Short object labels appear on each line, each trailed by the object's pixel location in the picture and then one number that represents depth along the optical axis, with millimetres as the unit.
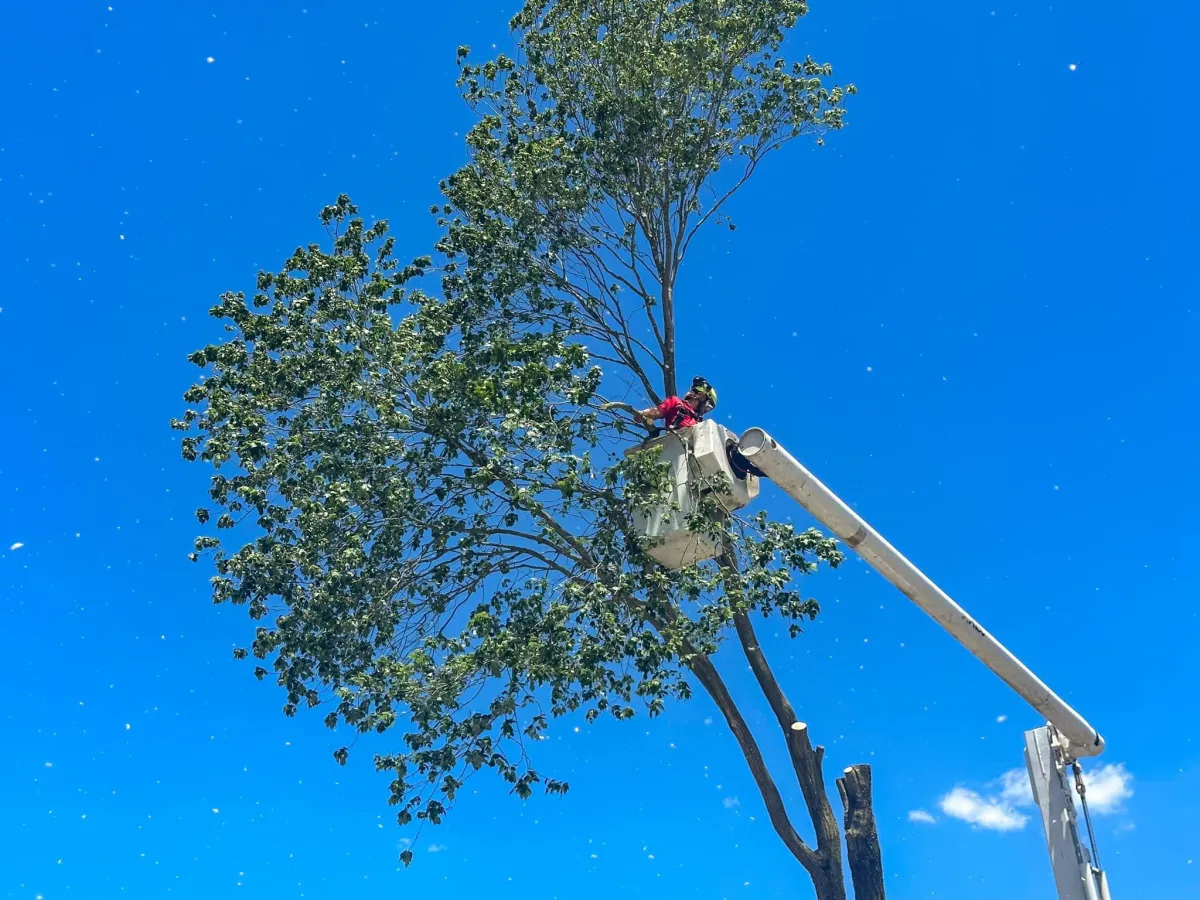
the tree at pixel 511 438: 8875
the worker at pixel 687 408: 9406
